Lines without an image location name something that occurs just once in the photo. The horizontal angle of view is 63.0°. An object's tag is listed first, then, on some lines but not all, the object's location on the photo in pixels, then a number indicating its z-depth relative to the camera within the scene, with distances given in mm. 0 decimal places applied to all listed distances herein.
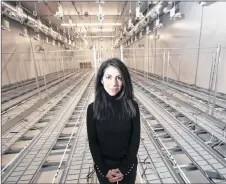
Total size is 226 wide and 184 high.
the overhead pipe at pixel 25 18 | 5059
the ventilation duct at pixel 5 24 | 5169
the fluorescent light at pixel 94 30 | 13910
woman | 1018
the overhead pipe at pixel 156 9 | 5729
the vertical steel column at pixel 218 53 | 2907
